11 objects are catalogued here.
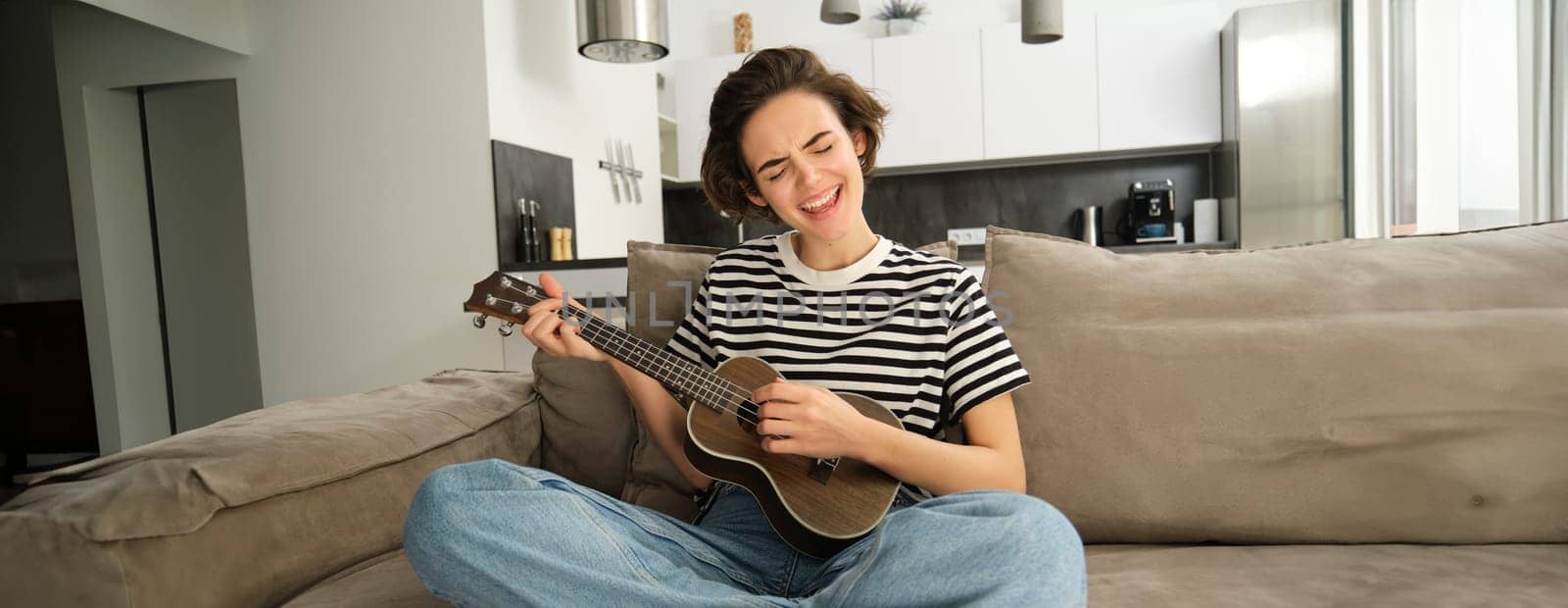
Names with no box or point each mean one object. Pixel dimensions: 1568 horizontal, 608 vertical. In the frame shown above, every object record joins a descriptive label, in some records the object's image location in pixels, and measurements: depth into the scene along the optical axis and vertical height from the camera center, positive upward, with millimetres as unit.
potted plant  4504 +1144
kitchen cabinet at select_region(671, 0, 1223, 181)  4051 +703
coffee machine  4301 +69
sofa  1029 -268
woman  836 -236
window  1681 +209
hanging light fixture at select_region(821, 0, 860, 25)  3348 +887
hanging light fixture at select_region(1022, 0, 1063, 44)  2889 +701
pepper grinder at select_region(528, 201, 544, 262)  2902 +77
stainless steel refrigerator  2760 +365
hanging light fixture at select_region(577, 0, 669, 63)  2854 +750
